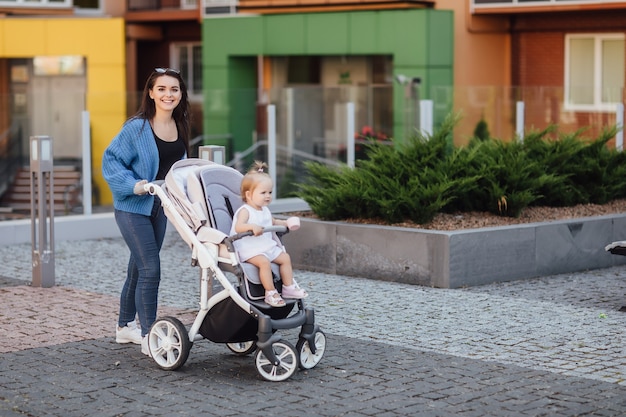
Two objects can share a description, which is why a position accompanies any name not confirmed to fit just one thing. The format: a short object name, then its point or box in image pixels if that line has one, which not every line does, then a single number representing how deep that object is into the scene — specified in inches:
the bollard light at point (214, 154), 430.9
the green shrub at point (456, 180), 500.7
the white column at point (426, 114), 812.6
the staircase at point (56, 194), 677.9
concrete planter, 466.6
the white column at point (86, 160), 676.7
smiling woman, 343.3
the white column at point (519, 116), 847.8
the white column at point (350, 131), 765.3
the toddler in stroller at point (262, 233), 312.5
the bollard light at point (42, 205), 475.5
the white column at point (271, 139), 746.8
